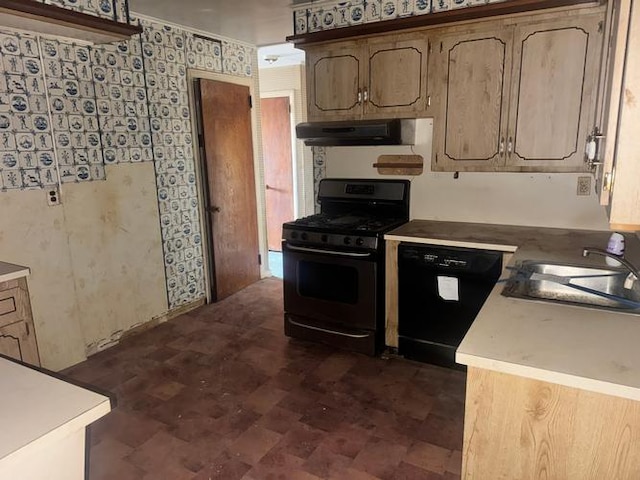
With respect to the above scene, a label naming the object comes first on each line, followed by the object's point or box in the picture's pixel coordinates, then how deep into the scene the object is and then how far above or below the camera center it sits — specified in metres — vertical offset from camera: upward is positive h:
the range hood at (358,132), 2.89 +0.11
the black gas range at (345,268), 2.92 -0.81
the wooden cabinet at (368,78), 2.90 +0.47
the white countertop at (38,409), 0.90 -0.55
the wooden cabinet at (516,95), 2.48 +0.29
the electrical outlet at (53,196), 2.81 -0.26
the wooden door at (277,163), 5.63 -0.16
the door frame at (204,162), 3.85 -0.15
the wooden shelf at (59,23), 2.11 +0.69
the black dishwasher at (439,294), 2.62 -0.91
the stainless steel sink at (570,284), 1.68 -0.58
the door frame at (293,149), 5.50 +0.01
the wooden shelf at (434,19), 2.44 +0.76
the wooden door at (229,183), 3.96 -0.30
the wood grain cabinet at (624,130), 1.19 +0.03
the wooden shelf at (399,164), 3.27 -0.12
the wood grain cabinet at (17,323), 2.16 -0.82
